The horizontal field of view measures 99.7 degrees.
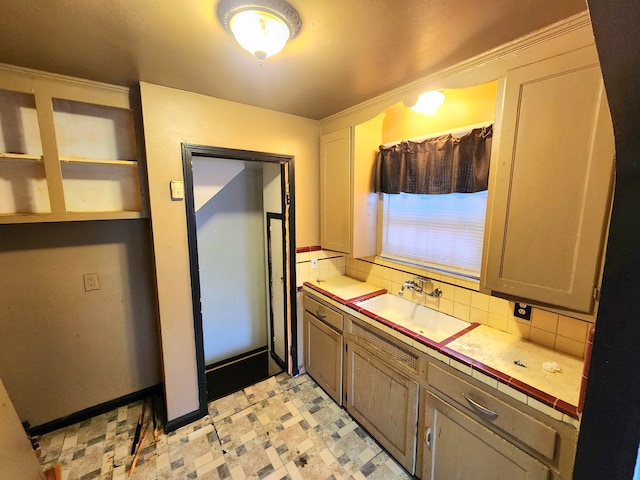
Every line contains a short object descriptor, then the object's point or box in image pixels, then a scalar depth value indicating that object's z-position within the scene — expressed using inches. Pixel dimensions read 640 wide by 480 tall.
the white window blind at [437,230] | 69.4
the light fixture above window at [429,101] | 65.9
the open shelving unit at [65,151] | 59.3
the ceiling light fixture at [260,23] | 38.4
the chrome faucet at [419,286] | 75.0
